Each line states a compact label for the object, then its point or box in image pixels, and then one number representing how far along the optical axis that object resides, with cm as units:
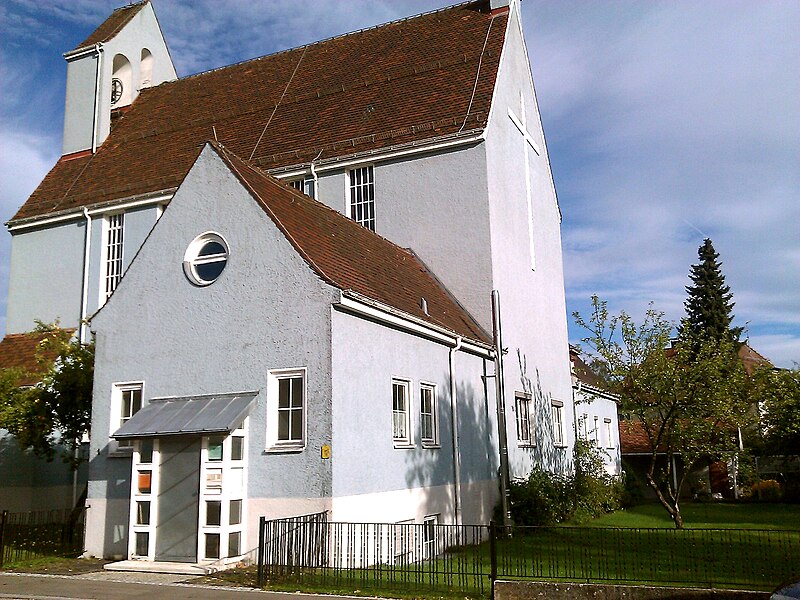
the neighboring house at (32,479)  2203
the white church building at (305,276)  1384
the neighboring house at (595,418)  2831
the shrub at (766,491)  3462
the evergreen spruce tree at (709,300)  5050
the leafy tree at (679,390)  1878
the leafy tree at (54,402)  1766
